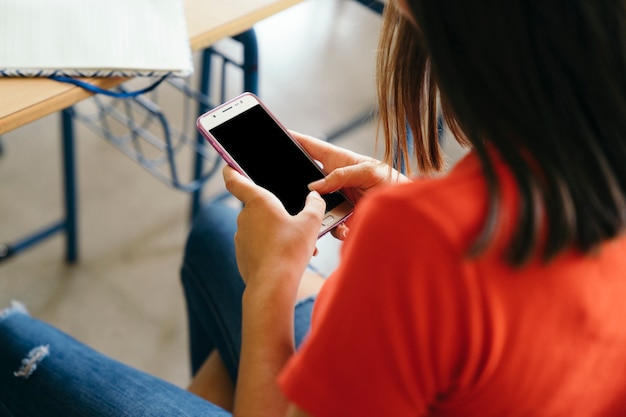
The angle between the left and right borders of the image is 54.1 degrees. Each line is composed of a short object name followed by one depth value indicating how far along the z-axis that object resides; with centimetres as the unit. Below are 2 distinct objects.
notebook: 72
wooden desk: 68
